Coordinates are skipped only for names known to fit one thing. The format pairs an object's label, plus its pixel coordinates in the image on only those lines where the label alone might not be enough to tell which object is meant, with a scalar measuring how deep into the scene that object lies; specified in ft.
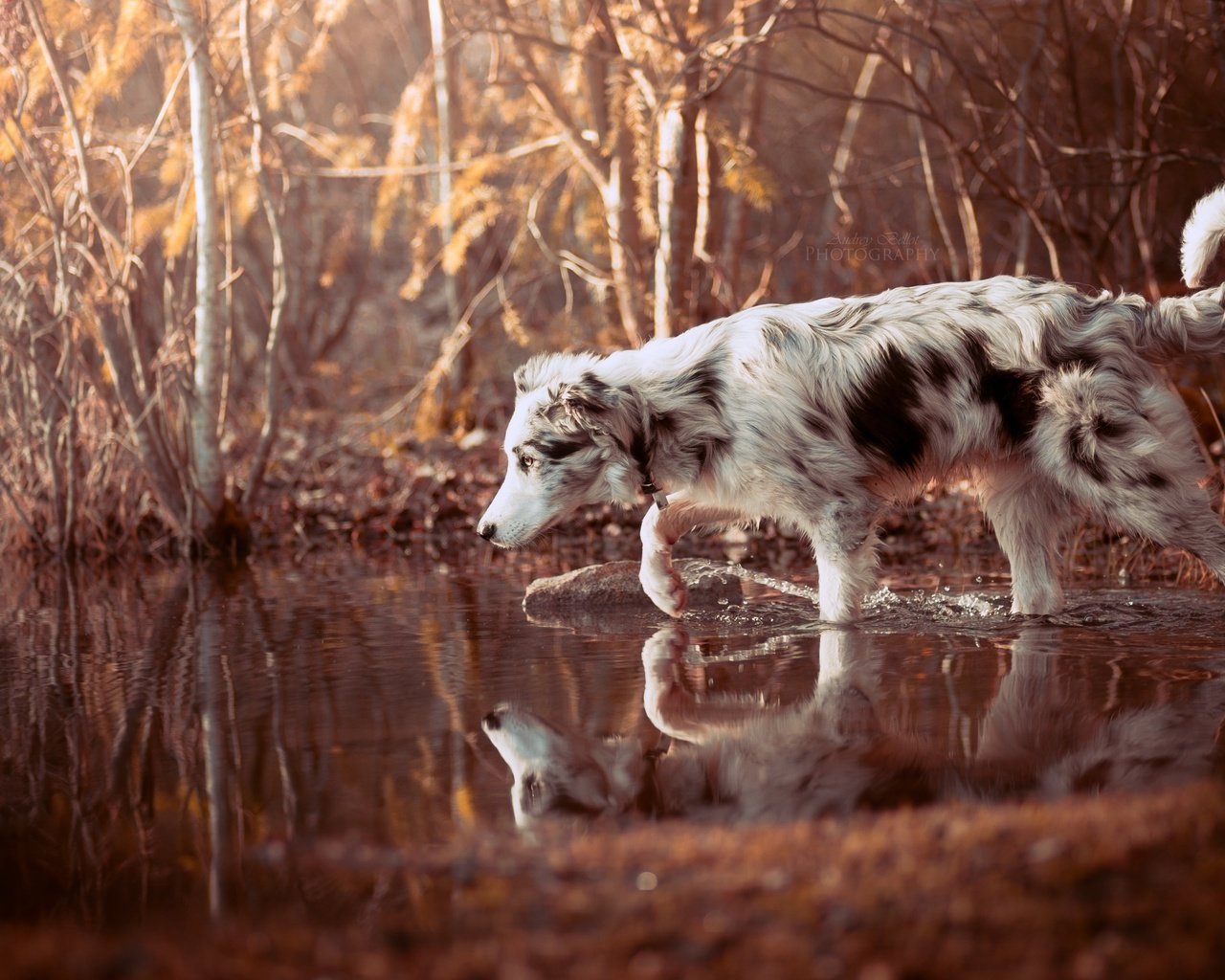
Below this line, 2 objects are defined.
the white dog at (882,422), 18.66
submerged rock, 23.68
